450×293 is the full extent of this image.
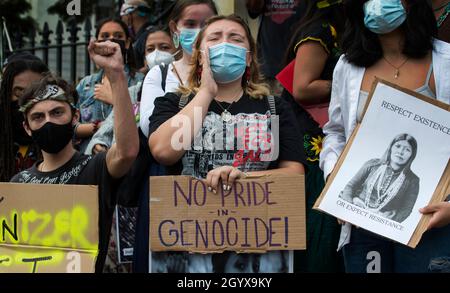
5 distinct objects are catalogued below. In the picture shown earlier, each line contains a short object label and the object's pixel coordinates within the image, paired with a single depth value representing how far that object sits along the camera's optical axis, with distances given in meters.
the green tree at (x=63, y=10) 11.38
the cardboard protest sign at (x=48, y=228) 4.22
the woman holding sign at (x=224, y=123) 4.25
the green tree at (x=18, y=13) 13.30
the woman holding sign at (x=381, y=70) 4.21
